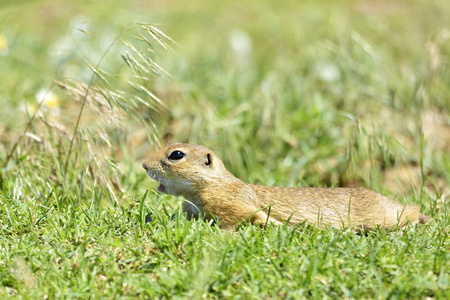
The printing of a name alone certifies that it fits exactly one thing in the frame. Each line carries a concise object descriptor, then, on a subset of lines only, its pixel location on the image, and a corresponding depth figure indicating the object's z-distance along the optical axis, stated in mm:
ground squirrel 8250
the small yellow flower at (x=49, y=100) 12539
